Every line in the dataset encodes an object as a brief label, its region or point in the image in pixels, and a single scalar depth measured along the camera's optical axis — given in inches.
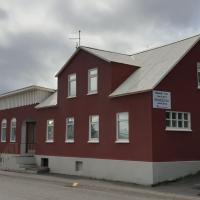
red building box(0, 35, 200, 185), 626.9
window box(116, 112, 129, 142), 669.4
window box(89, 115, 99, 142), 739.2
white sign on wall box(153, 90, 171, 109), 619.6
